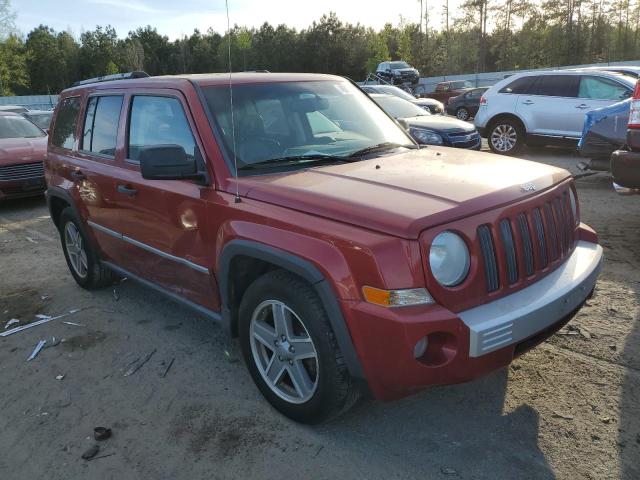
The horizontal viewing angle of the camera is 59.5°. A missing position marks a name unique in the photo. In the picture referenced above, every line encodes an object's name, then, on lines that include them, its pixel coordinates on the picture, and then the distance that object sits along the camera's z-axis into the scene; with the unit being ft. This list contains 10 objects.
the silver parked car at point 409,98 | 48.13
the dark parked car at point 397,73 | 109.81
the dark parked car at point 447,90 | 95.30
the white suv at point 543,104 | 35.42
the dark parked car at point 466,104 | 70.28
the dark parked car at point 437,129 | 33.60
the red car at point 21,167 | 30.71
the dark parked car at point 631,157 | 15.92
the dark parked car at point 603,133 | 24.02
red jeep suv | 7.96
